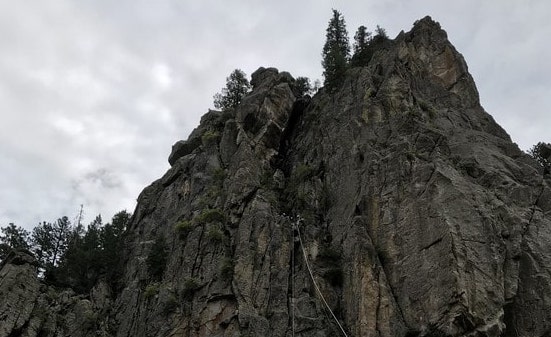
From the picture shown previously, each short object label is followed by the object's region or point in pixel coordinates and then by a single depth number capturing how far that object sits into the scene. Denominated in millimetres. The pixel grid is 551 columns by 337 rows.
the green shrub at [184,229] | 41719
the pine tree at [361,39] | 58609
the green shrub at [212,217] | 40594
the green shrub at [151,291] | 39844
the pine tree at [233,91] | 64750
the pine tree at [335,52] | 51125
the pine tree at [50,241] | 56362
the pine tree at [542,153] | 44500
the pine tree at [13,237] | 54562
